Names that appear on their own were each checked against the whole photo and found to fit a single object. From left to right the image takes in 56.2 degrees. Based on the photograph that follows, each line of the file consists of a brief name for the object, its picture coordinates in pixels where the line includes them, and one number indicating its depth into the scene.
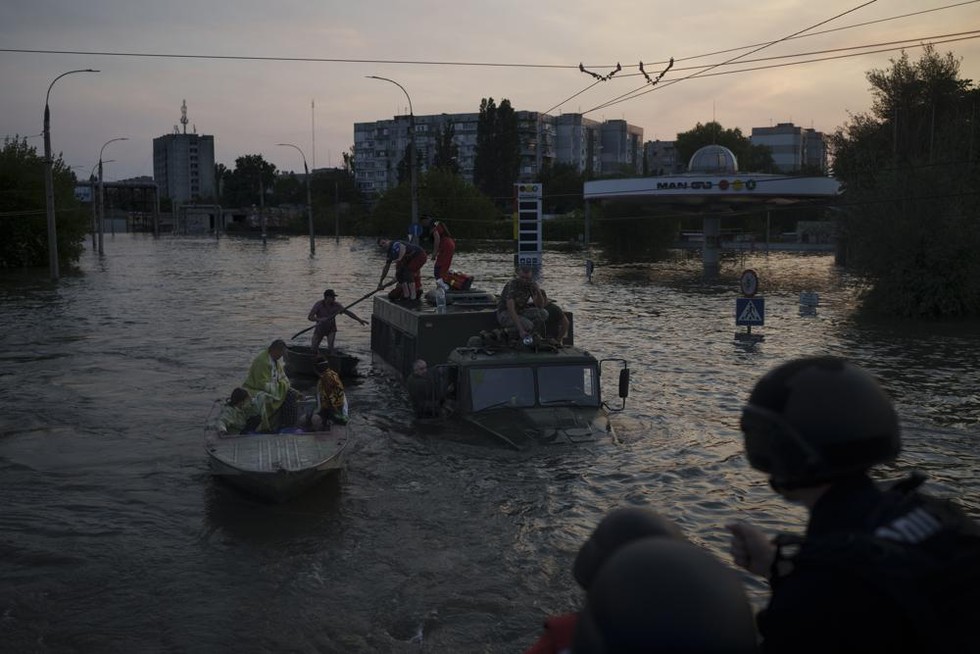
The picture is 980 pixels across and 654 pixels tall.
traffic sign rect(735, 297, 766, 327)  27.72
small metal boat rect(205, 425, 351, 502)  11.16
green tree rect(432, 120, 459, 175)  132.88
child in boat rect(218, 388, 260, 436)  12.88
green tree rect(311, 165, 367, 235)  135.50
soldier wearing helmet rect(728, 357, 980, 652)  2.07
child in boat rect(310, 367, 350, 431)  13.11
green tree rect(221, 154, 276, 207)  169.88
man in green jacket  13.49
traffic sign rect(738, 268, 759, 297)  27.19
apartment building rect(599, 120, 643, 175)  188.62
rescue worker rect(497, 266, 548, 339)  15.00
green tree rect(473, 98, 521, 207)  120.06
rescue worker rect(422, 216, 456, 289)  20.22
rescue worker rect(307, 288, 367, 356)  21.27
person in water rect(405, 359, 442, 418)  14.20
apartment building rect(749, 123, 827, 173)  170.50
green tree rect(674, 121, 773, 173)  119.56
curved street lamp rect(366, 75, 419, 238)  38.99
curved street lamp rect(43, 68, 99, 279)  44.34
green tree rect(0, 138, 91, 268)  53.62
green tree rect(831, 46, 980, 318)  33.34
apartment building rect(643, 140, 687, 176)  176.38
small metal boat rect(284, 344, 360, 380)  20.42
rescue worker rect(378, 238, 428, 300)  19.55
